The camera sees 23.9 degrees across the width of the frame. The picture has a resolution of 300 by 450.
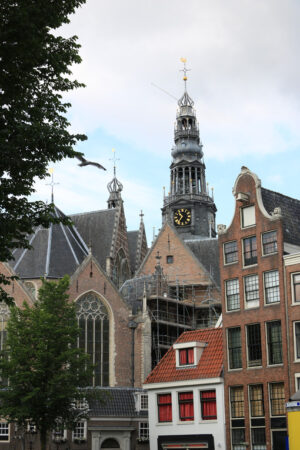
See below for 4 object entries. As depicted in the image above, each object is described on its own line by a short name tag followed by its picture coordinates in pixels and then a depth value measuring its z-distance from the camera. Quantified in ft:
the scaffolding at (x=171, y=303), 156.25
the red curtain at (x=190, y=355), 109.91
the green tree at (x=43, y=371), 98.27
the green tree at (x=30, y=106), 48.85
